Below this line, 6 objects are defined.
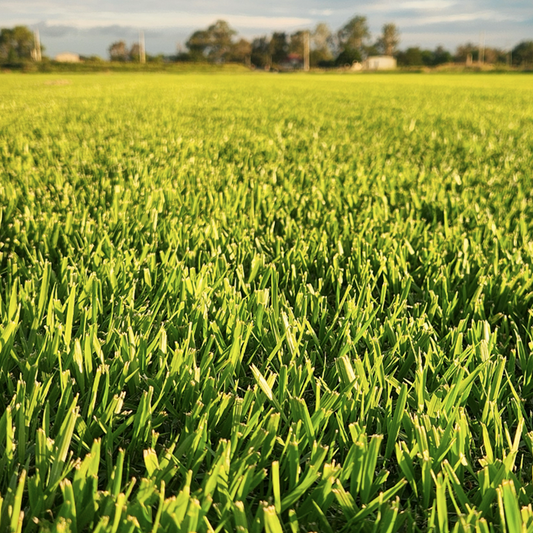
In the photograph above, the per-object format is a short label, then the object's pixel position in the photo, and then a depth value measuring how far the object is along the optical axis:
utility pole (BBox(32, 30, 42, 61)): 63.89
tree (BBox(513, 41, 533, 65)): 75.81
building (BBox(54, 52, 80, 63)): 72.66
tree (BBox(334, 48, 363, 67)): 77.44
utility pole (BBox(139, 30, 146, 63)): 66.50
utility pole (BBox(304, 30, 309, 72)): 75.19
